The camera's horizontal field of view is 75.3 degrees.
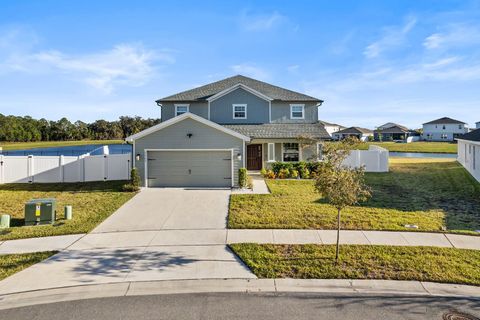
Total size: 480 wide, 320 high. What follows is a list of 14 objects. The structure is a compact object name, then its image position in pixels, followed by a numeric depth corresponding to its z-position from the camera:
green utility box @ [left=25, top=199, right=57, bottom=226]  11.52
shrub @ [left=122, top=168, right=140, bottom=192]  16.72
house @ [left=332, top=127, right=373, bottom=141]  79.02
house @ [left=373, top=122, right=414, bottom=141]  81.25
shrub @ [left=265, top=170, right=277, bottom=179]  20.80
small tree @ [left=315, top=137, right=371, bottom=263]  7.76
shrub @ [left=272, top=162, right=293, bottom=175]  21.23
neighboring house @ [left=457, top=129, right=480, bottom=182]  19.24
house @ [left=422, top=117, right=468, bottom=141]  77.69
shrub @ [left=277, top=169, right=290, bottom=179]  20.98
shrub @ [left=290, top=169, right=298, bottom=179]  21.02
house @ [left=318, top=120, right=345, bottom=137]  92.69
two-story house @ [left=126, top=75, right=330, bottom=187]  17.94
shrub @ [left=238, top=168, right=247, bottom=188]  17.47
